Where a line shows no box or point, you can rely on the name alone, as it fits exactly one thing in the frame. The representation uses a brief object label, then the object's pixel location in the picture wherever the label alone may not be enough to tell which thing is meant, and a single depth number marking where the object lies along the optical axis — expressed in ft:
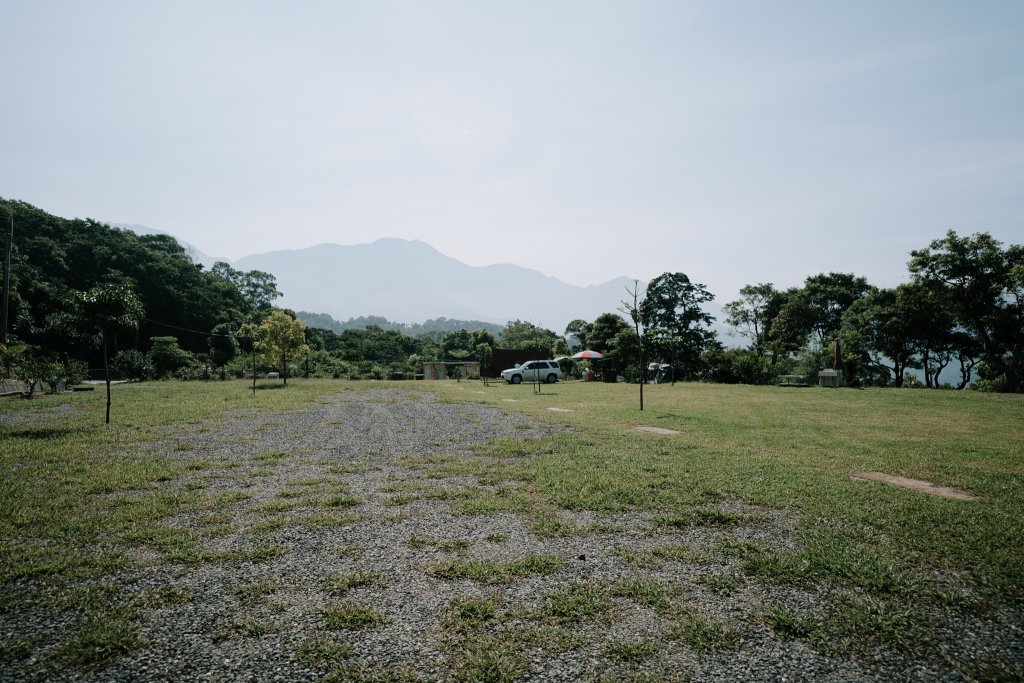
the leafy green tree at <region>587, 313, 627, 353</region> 140.38
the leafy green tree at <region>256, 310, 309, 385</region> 95.35
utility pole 74.87
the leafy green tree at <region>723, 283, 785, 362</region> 155.94
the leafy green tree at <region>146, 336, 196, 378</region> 117.08
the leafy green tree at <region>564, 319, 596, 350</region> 160.73
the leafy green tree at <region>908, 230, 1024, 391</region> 74.38
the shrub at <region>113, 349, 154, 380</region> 107.24
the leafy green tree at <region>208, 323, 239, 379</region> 149.59
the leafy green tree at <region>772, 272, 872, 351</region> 136.15
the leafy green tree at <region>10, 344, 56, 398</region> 57.93
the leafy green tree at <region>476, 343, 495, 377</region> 115.34
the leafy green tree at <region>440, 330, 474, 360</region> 218.79
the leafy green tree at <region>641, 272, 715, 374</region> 145.48
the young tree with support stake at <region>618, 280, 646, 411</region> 51.83
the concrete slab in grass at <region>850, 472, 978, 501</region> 18.10
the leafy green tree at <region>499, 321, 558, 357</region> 163.44
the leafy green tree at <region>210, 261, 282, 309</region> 268.82
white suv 102.99
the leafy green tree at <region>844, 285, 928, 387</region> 101.55
